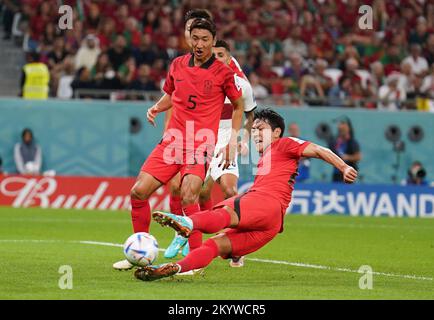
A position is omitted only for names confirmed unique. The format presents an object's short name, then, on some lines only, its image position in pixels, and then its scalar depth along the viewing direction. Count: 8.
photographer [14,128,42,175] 23.14
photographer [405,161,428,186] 24.61
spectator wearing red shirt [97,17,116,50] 25.06
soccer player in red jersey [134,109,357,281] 9.45
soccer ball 9.84
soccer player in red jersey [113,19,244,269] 10.81
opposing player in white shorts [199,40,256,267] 12.45
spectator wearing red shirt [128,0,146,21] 26.38
